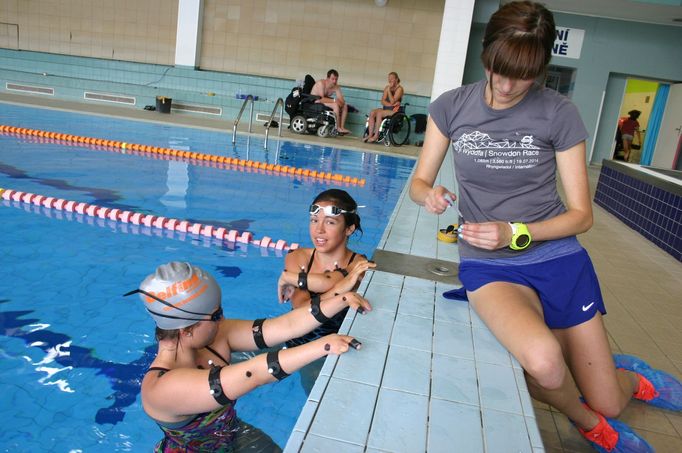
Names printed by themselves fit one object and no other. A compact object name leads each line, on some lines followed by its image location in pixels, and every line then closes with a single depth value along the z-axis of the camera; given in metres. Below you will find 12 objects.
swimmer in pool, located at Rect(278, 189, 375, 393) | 2.68
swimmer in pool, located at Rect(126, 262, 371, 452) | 1.66
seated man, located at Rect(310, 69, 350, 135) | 13.22
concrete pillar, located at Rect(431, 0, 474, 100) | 13.38
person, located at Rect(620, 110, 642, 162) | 15.76
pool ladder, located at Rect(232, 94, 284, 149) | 10.61
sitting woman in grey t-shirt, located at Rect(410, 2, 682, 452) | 2.02
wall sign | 14.41
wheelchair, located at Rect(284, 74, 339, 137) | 13.13
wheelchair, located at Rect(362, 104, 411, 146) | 13.04
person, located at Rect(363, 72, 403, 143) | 13.20
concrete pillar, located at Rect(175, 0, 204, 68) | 15.29
